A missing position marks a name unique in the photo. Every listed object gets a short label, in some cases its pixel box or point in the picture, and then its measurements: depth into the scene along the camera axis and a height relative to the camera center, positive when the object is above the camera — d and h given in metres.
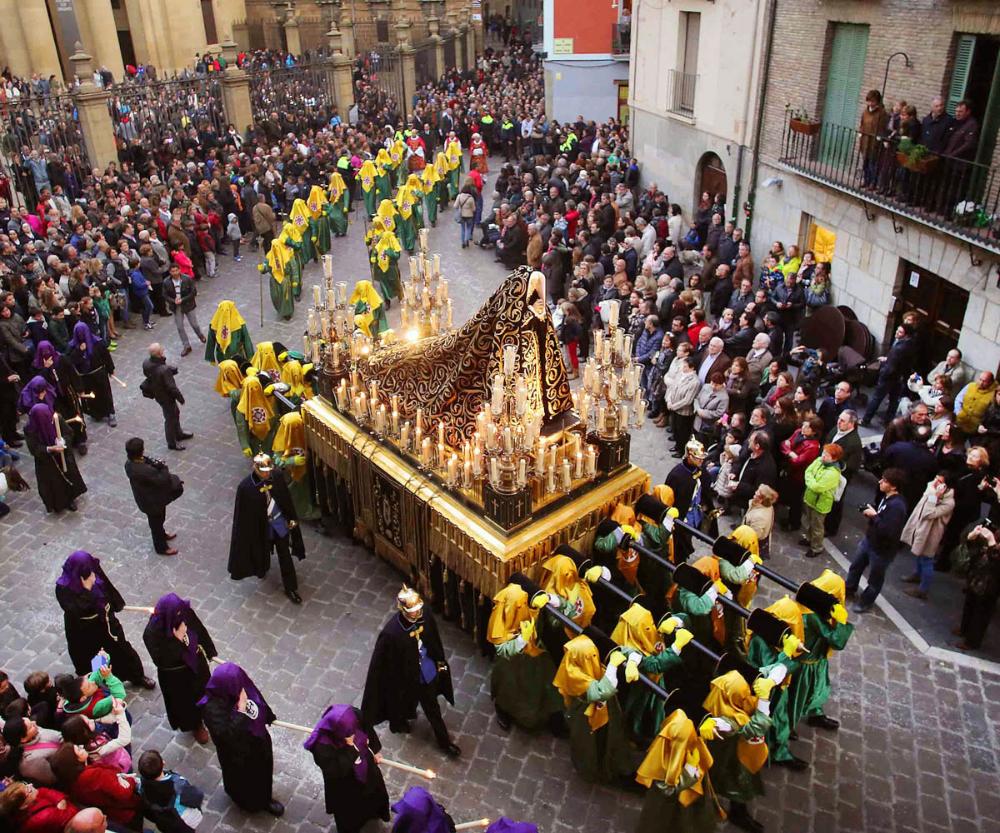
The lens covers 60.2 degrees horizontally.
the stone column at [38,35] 30.59 -1.16
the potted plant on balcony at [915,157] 11.25 -2.10
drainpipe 15.23 -2.04
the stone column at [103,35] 32.06 -1.29
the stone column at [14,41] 30.59 -1.33
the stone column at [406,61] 34.03 -2.51
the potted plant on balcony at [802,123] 14.12 -2.11
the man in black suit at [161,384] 11.08 -4.50
